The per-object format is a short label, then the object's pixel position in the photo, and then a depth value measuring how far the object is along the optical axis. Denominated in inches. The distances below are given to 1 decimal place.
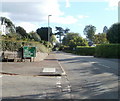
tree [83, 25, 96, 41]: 2830.8
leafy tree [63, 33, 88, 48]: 1953.1
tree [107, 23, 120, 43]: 1144.5
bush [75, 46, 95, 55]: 1388.9
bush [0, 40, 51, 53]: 471.0
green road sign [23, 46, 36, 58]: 509.2
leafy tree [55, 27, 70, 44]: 3299.5
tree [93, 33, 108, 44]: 2215.5
